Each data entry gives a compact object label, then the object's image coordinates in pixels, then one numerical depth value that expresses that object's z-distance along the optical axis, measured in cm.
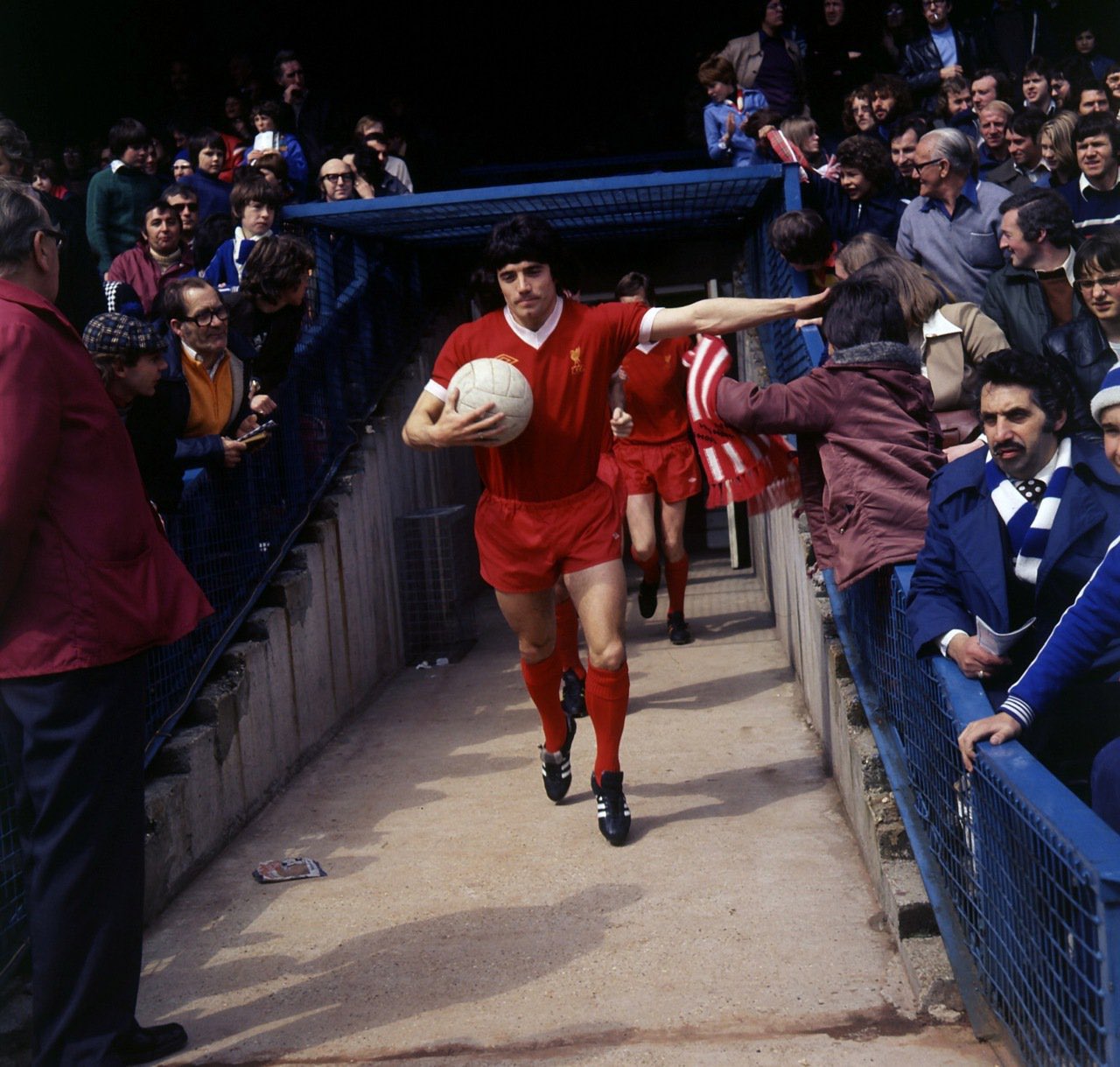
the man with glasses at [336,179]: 884
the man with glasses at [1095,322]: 466
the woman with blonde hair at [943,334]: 489
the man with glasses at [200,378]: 556
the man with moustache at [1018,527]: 343
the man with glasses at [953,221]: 647
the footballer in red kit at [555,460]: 497
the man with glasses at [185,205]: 738
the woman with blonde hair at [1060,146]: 731
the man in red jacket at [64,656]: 322
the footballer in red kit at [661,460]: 883
